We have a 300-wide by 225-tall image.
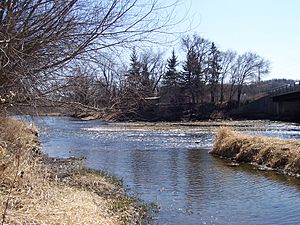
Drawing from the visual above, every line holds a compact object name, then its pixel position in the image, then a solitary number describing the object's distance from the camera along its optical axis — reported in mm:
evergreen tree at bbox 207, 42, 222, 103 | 76938
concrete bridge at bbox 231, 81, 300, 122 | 57088
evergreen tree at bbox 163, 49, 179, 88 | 71500
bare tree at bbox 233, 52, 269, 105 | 81750
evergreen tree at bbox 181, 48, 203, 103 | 73438
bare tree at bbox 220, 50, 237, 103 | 78369
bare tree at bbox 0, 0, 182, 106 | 6418
